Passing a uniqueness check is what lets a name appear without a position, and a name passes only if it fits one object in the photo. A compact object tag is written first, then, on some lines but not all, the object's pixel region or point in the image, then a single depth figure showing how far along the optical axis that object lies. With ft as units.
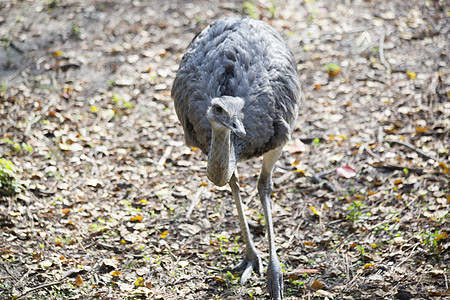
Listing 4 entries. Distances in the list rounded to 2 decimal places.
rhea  31.60
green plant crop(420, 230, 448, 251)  34.17
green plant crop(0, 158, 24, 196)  38.65
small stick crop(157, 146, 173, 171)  45.65
